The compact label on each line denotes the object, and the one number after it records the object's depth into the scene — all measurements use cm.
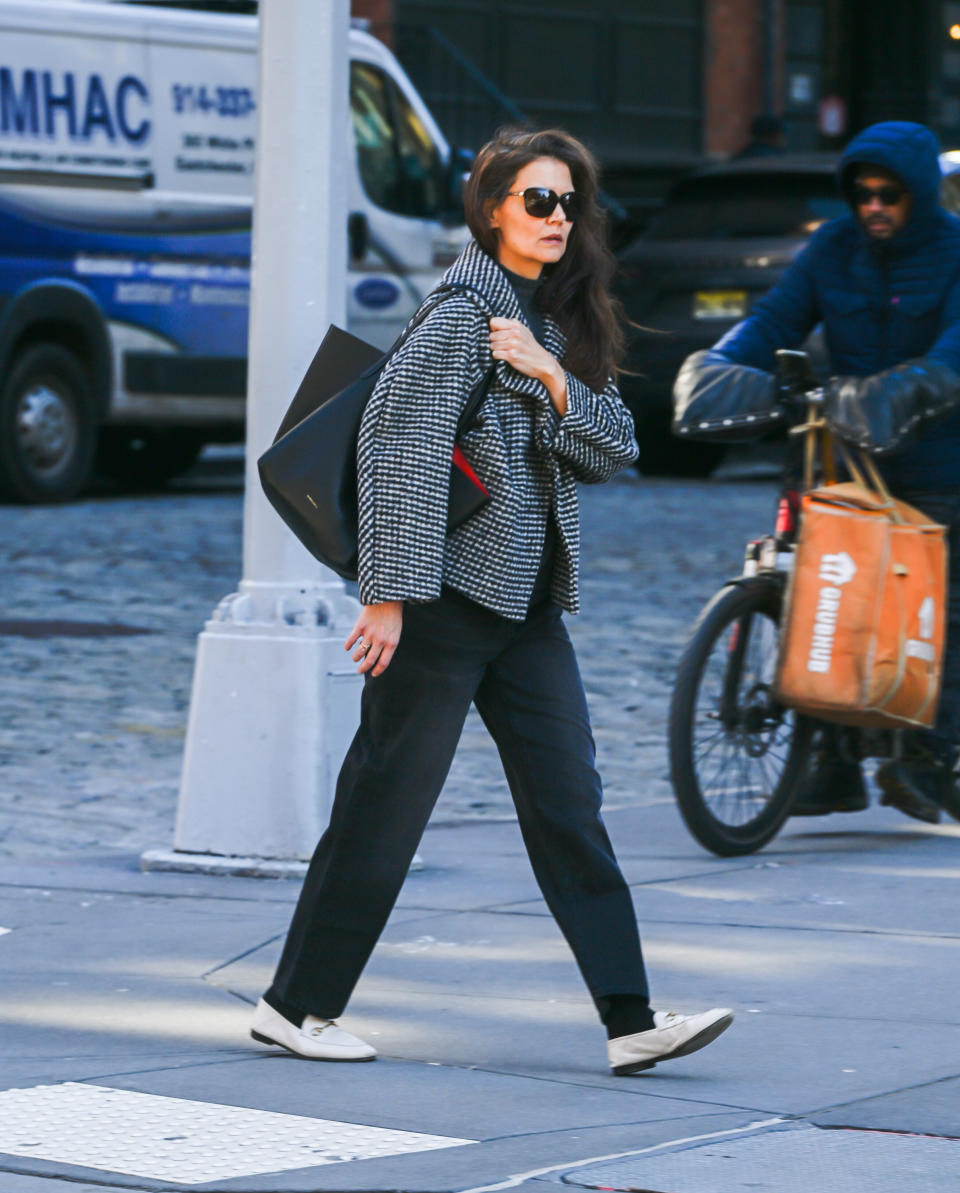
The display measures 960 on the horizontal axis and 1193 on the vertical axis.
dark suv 3108
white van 2877
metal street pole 1219
